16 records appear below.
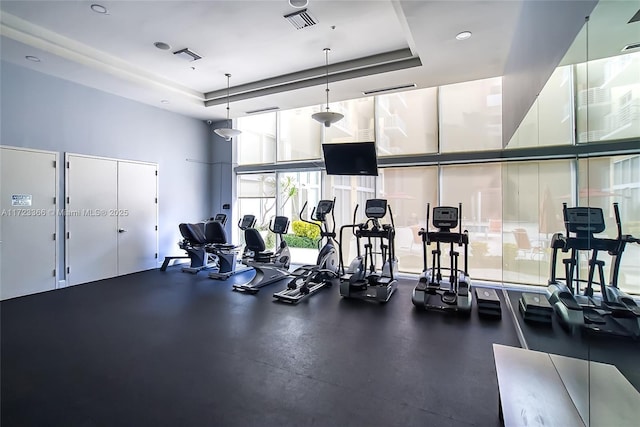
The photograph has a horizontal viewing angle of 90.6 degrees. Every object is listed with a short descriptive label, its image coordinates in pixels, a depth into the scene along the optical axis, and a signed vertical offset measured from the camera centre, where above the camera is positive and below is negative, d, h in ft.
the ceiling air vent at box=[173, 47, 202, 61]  17.30 +8.80
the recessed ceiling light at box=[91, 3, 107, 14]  13.35 +8.70
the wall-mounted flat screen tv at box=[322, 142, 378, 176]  19.27 +3.40
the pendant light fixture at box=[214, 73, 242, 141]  20.71 +5.24
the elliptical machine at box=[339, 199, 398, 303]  18.19 -3.74
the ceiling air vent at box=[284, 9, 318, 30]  13.92 +8.75
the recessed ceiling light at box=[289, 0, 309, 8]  13.03 +8.68
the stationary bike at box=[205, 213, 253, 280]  22.70 -2.82
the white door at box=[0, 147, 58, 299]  17.38 -0.59
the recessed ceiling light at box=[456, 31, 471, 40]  13.69 +7.77
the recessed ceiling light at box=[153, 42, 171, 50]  16.56 +8.80
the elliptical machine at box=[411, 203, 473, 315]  15.72 -3.80
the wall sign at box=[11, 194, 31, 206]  17.63 +0.66
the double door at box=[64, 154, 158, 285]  20.30 -0.43
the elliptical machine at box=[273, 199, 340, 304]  19.58 -3.79
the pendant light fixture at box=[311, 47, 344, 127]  17.43 +5.31
